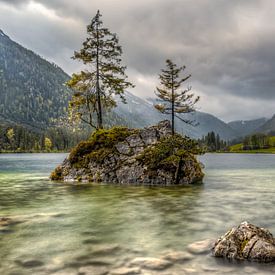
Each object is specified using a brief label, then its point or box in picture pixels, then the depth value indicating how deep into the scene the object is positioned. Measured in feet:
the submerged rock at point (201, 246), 38.01
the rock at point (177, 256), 35.24
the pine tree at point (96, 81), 143.13
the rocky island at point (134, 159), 113.60
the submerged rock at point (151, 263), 32.76
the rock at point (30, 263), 33.70
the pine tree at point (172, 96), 136.80
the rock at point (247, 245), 34.35
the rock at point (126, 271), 31.22
